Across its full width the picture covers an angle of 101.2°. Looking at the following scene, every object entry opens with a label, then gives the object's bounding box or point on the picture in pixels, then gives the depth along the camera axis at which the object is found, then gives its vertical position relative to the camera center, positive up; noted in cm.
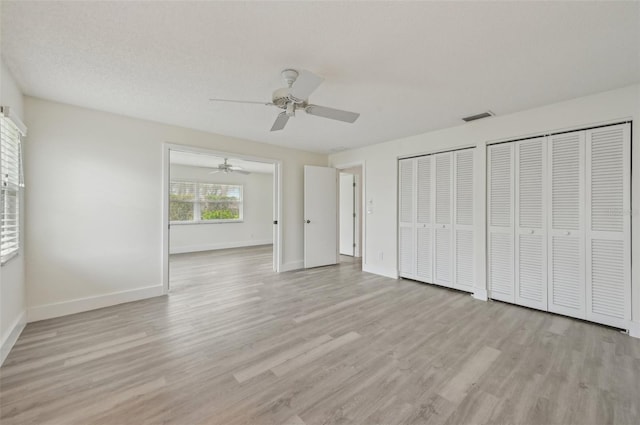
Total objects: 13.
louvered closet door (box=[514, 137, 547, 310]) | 307 -17
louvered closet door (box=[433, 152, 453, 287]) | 388 -12
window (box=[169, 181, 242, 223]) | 712 +24
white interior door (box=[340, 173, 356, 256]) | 654 -9
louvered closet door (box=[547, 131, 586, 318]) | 282 -16
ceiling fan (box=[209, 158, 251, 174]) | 622 +105
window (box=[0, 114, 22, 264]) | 217 +21
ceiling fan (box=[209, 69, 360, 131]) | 194 +95
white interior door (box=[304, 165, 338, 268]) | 521 -11
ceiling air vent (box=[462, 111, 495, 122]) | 321 +119
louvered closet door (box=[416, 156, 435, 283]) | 411 -15
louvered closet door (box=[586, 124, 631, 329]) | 257 -15
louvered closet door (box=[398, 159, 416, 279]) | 433 -16
